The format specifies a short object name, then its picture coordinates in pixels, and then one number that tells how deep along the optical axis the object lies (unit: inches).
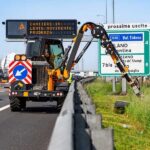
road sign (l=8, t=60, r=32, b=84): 831.1
